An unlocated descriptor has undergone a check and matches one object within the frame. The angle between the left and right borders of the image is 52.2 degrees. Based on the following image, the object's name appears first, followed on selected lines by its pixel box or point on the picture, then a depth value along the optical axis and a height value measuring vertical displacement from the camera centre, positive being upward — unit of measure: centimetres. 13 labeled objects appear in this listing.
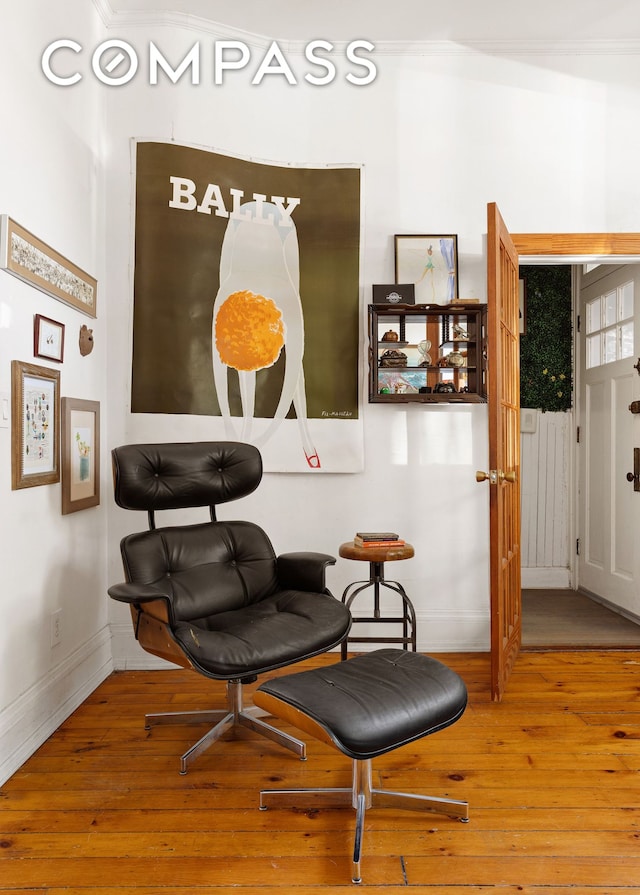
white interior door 403 +4
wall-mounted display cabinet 330 +45
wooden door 277 -3
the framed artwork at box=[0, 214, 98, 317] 223 +68
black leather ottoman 168 -72
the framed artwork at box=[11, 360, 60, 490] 231 +6
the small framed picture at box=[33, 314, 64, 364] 247 +40
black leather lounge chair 218 -56
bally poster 331 +71
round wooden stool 296 -62
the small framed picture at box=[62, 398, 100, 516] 277 -6
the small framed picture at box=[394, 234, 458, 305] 341 +92
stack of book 300 -46
